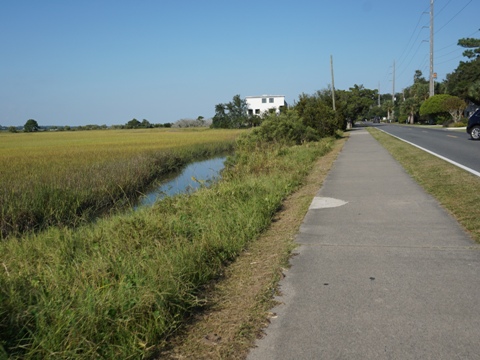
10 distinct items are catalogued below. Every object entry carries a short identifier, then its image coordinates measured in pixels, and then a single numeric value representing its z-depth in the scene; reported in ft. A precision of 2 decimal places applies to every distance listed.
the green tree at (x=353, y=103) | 198.87
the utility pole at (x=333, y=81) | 139.27
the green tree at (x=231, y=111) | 283.51
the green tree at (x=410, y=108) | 273.54
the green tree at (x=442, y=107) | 165.17
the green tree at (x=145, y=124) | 366.43
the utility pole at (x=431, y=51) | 186.70
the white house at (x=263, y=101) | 319.47
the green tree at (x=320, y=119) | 101.86
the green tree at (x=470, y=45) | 220.43
